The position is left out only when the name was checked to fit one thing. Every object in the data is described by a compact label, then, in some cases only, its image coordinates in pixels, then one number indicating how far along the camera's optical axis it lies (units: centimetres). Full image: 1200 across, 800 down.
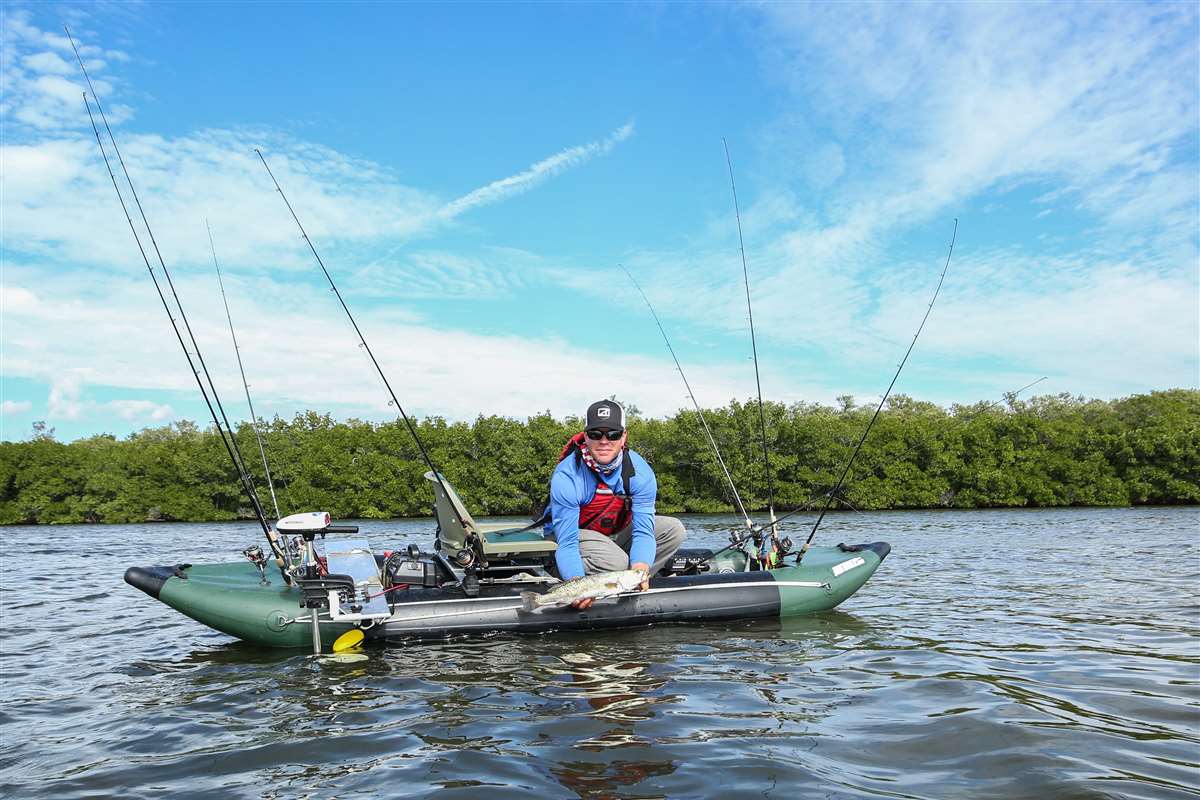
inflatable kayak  730
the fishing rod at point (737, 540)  962
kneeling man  735
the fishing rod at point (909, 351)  966
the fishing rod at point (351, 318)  866
